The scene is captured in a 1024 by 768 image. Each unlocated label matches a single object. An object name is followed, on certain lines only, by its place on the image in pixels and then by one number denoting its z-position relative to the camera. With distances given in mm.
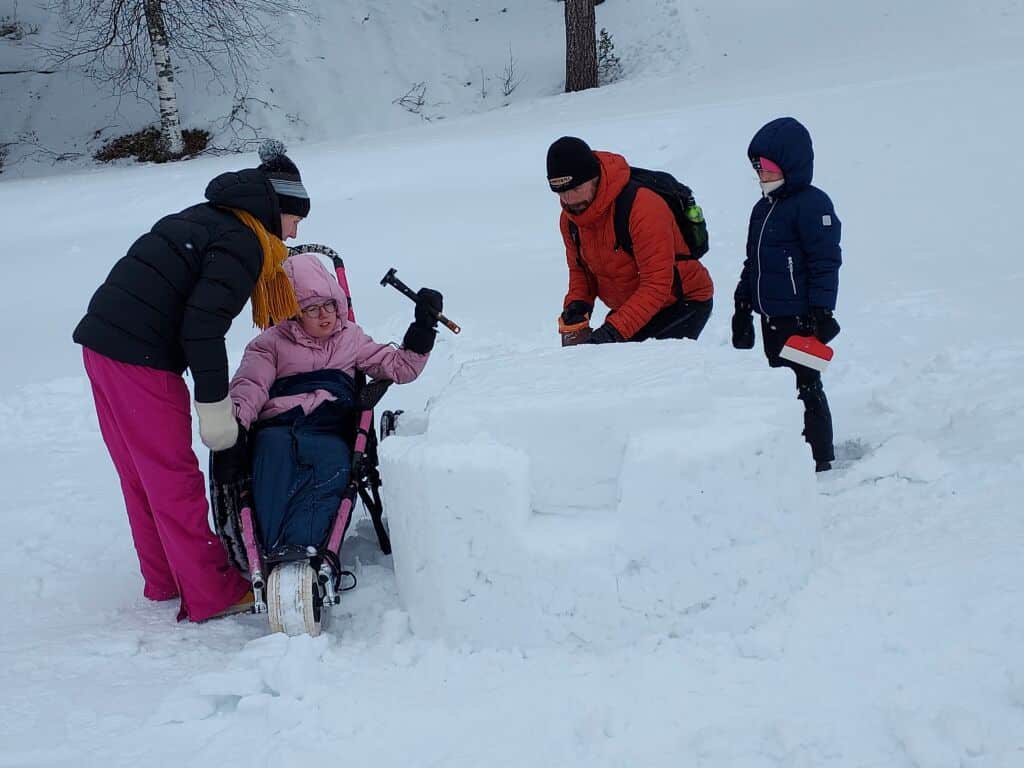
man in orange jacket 3855
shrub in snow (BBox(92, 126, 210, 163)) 13766
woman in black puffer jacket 3074
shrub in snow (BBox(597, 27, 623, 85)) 14383
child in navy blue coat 3926
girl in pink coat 3336
